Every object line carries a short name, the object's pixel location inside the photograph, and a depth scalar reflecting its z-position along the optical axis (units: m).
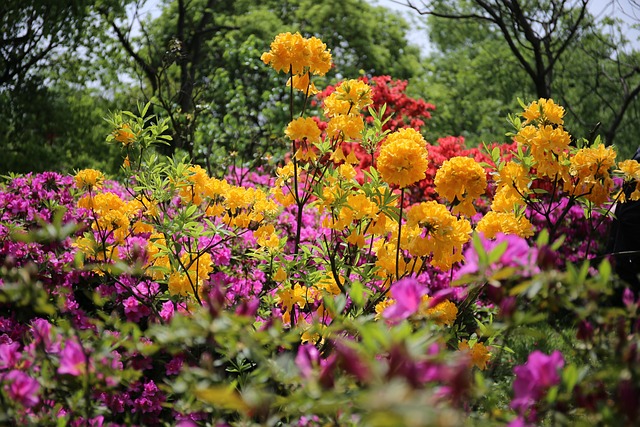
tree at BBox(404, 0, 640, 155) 13.46
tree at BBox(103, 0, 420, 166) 13.25
